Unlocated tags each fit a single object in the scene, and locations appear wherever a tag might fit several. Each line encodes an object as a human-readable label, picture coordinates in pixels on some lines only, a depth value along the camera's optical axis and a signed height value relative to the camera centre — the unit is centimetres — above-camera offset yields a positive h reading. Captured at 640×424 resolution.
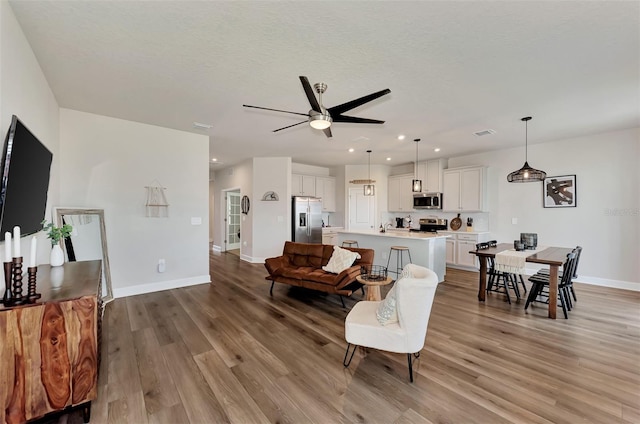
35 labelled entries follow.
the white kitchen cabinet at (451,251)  638 -94
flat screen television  173 +22
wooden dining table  338 -63
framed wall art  521 +39
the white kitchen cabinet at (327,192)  805 +59
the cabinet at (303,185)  754 +74
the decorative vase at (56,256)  264 -44
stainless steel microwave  686 +28
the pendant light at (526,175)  373 +50
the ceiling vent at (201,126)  431 +139
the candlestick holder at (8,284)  157 -43
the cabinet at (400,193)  755 +51
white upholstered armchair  206 -88
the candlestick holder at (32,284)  167 -45
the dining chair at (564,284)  350 -97
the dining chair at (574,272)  372 -91
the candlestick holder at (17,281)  159 -41
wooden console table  155 -88
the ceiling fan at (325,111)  247 +101
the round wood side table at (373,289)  288 -86
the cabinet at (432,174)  688 +97
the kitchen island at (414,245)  491 -66
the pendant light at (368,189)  661 +53
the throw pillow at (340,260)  398 -73
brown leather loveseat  377 -91
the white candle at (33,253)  171 -28
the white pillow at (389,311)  221 -82
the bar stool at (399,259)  527 -93
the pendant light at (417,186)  543 +51
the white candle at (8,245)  155 -20
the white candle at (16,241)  161 -18
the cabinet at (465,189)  610 +52
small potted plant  260 -30
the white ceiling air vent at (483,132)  472 +140
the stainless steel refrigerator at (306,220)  709 -23
